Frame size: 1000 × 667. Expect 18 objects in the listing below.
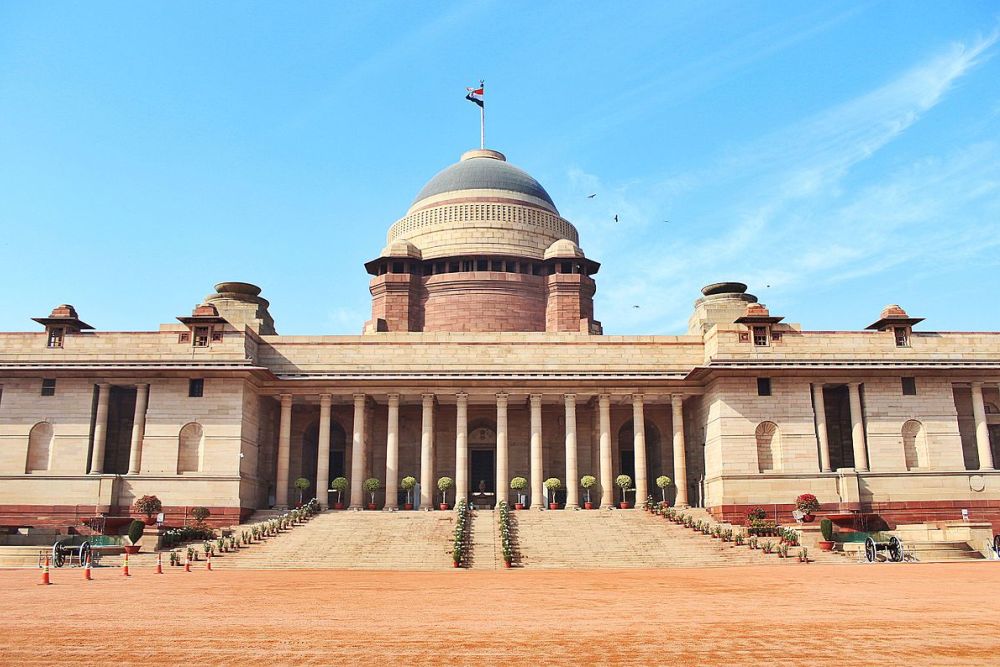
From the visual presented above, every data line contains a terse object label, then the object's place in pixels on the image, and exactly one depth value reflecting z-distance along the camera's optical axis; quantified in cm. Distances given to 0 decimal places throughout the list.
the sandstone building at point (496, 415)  4297
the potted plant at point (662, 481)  4634
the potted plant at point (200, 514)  4125
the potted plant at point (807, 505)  4056
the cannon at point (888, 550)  3219
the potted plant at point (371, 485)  4519
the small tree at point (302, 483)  4500
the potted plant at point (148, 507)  4094
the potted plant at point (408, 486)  4556
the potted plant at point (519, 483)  4562
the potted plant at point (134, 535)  3450
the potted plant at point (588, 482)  4581
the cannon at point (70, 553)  3062
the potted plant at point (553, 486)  4500
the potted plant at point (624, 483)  4562
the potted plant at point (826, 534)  3462
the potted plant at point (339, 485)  4512
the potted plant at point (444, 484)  4499
